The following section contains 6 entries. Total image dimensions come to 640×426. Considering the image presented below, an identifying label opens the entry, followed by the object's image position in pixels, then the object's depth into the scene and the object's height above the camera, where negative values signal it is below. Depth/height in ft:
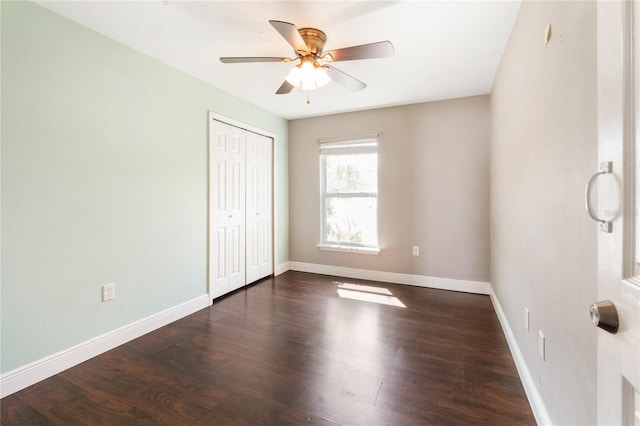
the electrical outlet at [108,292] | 7.16 -2.12
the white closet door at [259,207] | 12.31 +0.18
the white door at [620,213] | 1.57 -0.01
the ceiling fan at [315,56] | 6.01 +3.56
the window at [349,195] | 13.10 +0.79
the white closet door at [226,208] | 10.39 +0.11
